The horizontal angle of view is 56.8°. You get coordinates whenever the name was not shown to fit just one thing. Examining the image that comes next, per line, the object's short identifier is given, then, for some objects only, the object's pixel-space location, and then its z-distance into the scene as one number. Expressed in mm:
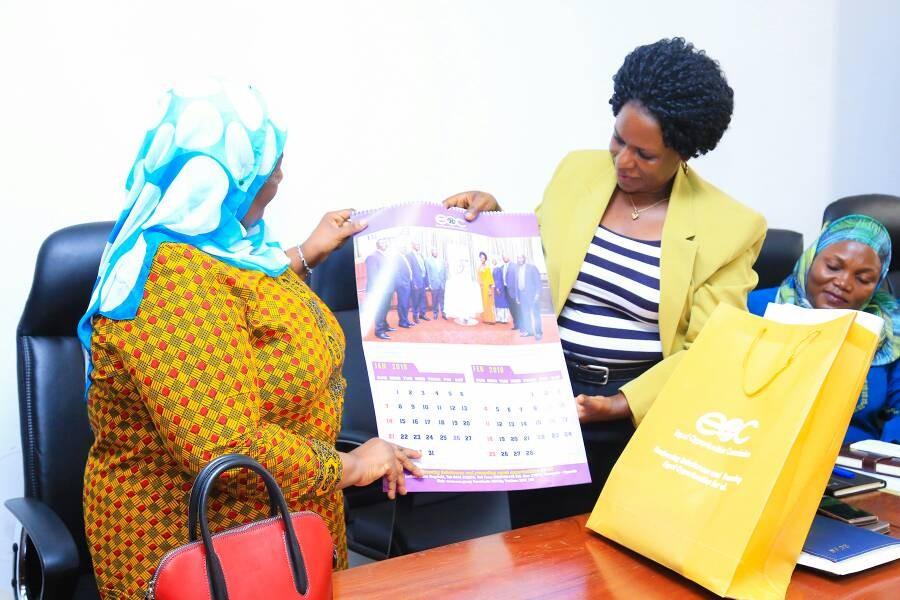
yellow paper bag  1057
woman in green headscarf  2166
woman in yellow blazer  1493
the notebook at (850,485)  1483
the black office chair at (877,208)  2510
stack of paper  1602
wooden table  1095
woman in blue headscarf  1019
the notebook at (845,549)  1139
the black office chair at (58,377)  1566
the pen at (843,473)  1607
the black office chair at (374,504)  1629
